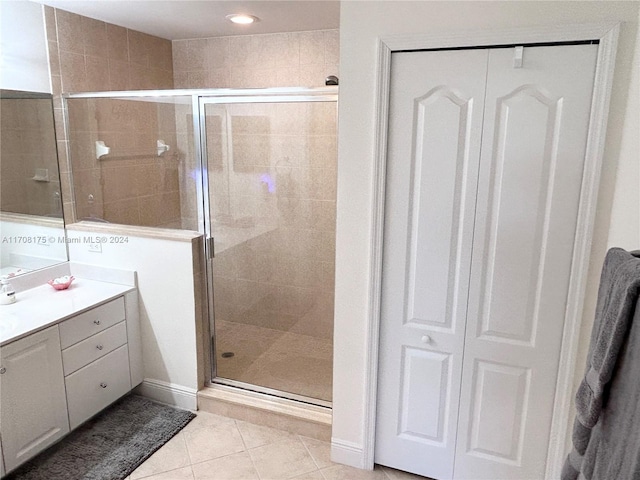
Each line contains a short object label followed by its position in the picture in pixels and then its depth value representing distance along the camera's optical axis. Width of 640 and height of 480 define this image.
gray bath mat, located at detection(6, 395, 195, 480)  2.21
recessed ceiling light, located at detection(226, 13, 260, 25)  2.80
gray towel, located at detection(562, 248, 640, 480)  0.91
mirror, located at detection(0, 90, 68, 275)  2.52
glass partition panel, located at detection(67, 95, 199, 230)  2.84
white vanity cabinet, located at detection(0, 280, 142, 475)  2.06
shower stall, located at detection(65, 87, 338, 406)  2.77
